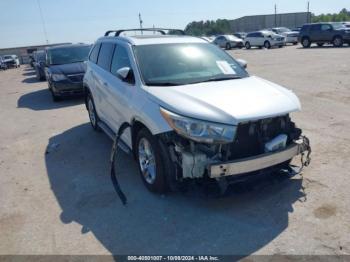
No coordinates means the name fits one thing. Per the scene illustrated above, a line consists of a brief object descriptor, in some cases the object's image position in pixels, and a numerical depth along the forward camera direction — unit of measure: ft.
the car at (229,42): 124.36
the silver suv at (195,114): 11.70
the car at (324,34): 88.63
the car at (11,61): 139.31
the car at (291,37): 116.26
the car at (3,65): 136.36
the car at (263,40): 107.55
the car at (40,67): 61.14
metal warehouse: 280.31
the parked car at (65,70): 35.53
